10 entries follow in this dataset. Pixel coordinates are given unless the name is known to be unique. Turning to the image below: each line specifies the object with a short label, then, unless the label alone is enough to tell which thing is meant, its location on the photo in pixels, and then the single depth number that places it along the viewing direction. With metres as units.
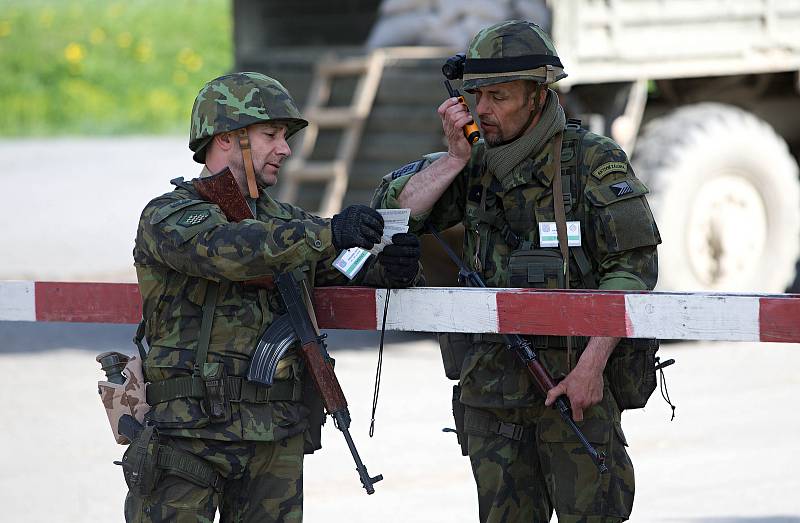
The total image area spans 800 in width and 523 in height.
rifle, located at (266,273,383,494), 8.37
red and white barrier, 7.74
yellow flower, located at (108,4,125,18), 67.51
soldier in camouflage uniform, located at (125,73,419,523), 8.23
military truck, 19.41
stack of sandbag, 18.84
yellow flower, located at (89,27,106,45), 64.25
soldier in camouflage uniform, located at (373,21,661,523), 8.59
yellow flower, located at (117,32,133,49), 64.62
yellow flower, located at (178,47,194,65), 63.72
